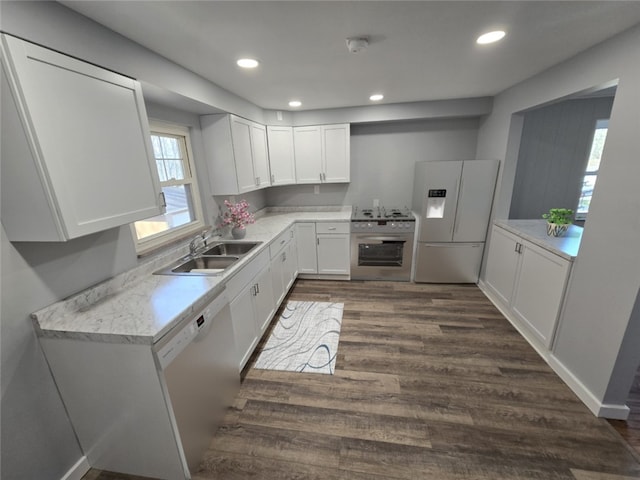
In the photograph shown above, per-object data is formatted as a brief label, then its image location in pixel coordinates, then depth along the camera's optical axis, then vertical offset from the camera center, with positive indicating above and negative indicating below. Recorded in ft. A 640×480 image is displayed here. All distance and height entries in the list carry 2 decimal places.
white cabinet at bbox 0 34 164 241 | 3.30 +0.51
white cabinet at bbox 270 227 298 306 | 9.14 -3.43
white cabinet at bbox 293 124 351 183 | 11.80 +0.87
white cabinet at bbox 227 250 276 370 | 6.36 -3.50
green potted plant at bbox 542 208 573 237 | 7.56 -1.65
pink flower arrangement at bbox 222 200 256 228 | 8.63 -1.33
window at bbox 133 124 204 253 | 6.91 -0.47
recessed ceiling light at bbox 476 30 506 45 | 5.11 +2.57
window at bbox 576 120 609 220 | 10.14 -0.05
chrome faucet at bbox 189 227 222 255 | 7.33 -1.87
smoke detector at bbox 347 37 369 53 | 5.10 +2.47
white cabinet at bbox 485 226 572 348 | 6.81 -3.45
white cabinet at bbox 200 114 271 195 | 8.48 +0.80
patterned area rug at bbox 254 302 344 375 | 7.30 -5.17
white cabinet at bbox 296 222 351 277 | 11.69 -3.40
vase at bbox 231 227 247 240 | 8.72 -1.87
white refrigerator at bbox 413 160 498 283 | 10.11 -1.97
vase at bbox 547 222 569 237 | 7.66 -1.87
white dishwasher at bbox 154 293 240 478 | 4.12 -3.51
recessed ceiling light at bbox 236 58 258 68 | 5.99 +2.60
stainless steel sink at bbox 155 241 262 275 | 6.57 -2.25
